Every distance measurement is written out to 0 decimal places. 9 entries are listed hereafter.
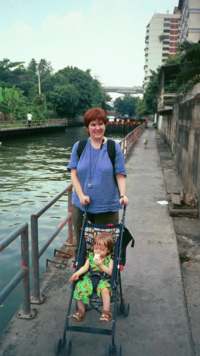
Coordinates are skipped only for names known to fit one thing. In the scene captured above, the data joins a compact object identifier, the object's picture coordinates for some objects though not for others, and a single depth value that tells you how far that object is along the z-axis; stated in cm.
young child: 346
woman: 360
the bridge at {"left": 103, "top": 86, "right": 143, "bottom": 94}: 16550
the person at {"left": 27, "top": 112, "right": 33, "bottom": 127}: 4782
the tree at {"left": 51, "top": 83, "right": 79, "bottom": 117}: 8050
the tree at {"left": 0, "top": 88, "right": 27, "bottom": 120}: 5376
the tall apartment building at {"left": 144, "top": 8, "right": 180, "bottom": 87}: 16112
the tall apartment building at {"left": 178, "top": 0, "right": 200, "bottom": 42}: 8931
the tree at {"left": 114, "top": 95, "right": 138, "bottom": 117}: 17675
